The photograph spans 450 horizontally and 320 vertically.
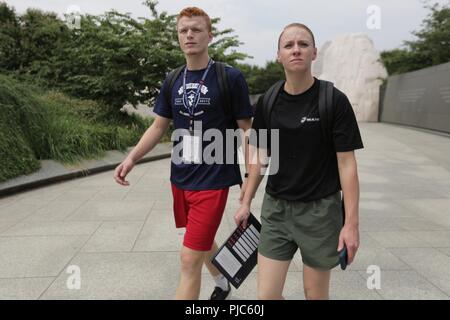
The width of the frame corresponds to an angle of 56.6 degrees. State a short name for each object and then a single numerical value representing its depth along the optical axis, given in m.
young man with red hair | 2.38
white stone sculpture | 22.56
